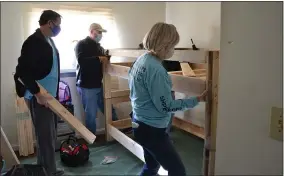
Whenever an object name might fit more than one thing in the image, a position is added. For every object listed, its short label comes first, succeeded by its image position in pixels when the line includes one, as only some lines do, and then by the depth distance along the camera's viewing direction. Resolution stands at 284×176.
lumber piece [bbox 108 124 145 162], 2.46
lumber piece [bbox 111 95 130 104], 3.30
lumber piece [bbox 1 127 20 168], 1.81
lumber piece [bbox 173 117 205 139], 3.11
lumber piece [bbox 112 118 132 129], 3.28
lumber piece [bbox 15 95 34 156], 2.81
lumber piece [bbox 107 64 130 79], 2.62
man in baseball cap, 3.04
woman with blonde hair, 1.40
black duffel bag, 2.59
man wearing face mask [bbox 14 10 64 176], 1.77
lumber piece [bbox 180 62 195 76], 2.16
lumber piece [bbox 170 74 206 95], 1.71
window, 3.17
